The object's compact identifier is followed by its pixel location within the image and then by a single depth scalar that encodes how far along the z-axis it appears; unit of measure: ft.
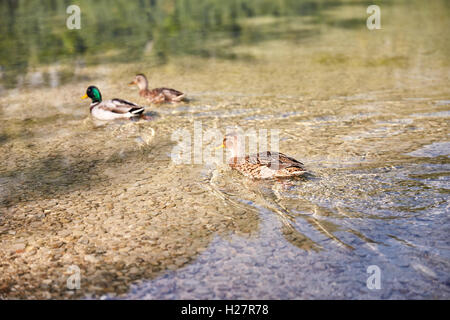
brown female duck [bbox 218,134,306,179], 22.35
